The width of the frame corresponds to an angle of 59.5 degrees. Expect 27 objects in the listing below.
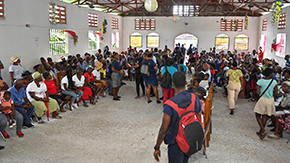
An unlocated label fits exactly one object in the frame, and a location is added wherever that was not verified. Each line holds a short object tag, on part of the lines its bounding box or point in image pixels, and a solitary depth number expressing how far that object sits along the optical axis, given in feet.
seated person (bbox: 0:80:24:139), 15.55
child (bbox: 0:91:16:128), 15.57
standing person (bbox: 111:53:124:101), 25.39
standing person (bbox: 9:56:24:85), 24.14
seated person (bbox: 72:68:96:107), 22.67
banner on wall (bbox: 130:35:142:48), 65.16
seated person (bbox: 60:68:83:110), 21.72
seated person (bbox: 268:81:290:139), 15.71
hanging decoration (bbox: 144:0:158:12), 22.98
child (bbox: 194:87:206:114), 13.88
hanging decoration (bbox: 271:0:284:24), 23.85
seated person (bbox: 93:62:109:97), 26.61
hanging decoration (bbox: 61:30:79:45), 38.93
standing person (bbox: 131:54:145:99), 25.95
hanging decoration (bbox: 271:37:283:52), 43.08
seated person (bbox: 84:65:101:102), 24.45
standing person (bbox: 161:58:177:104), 20.75
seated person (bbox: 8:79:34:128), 16.92
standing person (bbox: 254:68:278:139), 15.46
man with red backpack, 8.35
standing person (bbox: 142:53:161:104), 23.98
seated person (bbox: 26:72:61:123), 18.30
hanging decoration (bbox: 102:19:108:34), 51.48
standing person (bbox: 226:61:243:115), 20.48
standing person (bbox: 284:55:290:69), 28.98
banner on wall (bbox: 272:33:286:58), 41.16
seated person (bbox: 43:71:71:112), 20.27
